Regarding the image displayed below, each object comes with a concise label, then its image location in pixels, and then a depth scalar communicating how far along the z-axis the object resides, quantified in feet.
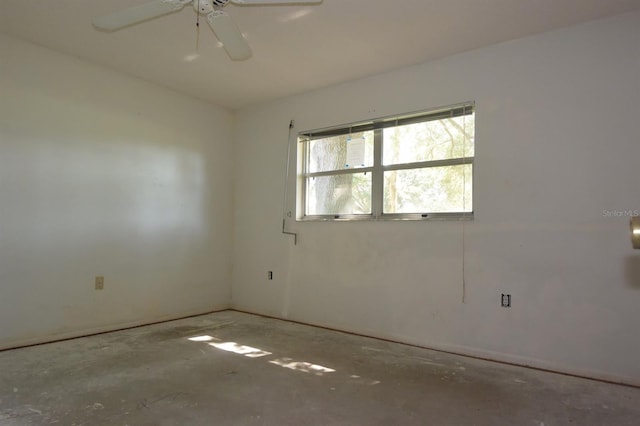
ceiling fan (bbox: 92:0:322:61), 6.66
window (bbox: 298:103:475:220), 10.64
